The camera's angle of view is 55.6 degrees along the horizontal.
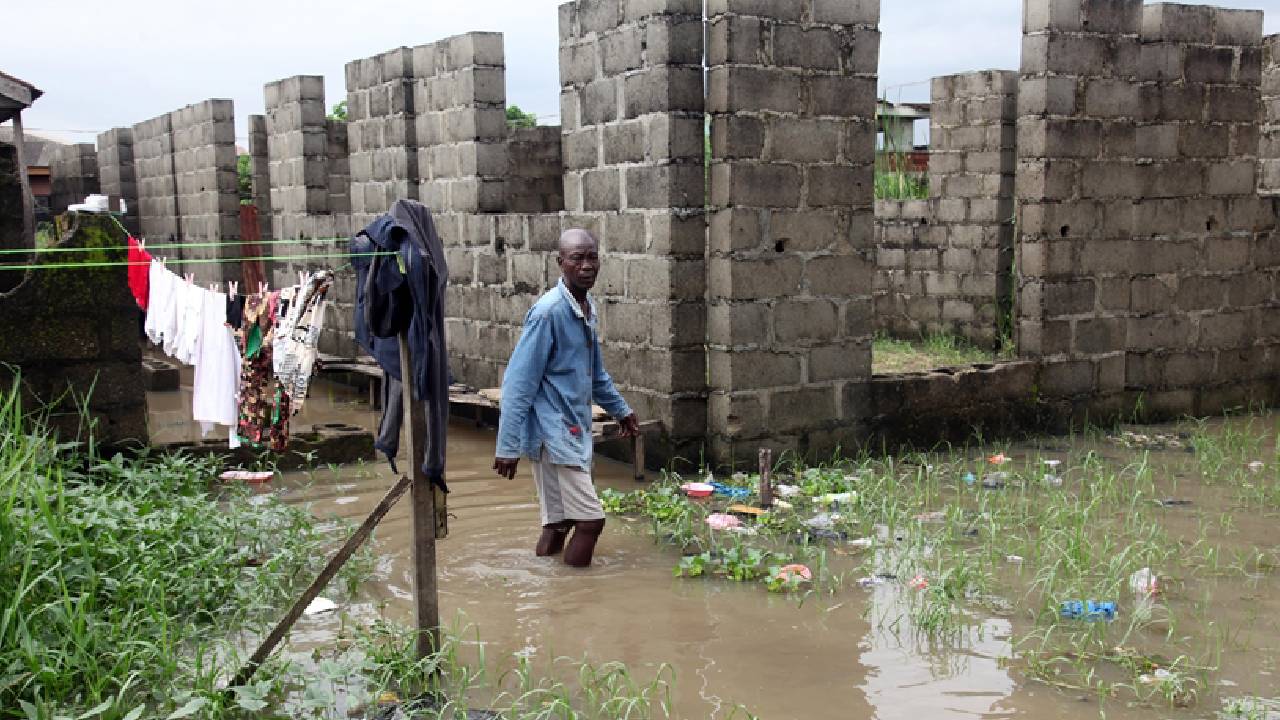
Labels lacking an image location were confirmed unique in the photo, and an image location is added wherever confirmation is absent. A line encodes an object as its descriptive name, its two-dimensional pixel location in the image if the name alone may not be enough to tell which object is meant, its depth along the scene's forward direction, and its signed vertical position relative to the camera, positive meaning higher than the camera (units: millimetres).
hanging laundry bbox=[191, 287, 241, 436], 7191 -767
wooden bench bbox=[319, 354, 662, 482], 7832 -1258
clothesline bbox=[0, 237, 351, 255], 6718 -46
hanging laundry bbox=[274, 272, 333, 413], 6508 -586
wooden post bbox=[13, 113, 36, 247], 10977 +420
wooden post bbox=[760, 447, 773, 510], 6949 -1444
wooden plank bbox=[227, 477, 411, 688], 4137 -1216
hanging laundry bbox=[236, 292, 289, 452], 7109 -835
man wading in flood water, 5699 -789
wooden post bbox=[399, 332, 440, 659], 4391 -1058
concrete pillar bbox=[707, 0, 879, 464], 7668 +50
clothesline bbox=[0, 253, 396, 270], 6810 -138
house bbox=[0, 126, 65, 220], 23438 +1542
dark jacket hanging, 4336 -216
